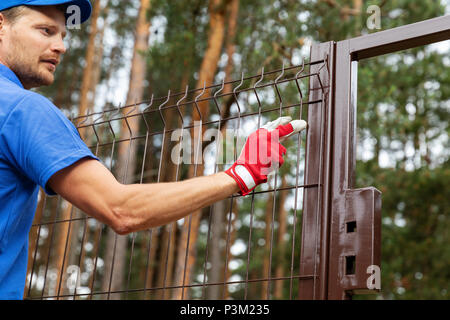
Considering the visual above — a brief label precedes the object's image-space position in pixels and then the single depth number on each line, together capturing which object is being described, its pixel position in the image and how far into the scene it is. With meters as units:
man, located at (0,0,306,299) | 1.47
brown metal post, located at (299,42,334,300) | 2.14
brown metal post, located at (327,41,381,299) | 2.01
